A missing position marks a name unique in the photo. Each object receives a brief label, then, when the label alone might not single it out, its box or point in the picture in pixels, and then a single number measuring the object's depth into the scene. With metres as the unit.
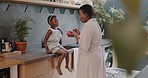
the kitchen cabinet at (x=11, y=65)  2.06
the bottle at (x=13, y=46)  2.69
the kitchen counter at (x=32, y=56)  2.25
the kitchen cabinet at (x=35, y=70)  2.25
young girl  2.81
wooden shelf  2.61
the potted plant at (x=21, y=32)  2.68
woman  2.42
